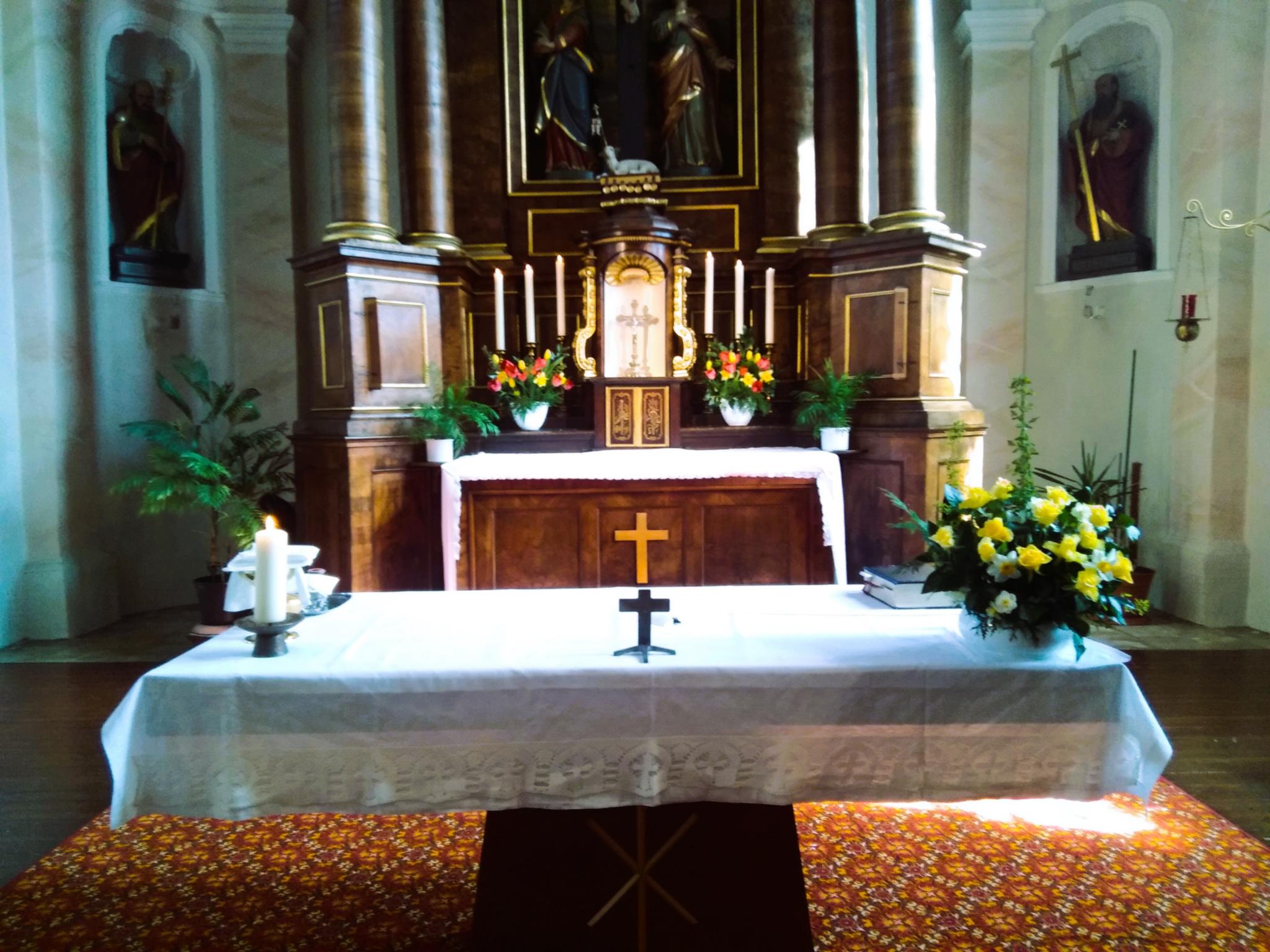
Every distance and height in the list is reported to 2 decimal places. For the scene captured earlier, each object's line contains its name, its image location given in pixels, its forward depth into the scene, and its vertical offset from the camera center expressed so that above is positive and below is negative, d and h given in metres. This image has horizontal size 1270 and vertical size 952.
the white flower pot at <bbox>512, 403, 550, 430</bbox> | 6.32 -0.05
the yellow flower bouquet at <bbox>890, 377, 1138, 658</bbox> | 2.05 -0.38
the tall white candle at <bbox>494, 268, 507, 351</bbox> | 6.22 +0.66
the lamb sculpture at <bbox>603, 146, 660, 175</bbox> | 6.50 +1.78
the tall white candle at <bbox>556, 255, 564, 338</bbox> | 6.34 +0.76
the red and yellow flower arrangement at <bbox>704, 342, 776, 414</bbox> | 6.29 +0.21
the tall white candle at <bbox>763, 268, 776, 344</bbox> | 6.34 +0.67
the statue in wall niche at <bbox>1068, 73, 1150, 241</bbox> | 7.18 +2.02
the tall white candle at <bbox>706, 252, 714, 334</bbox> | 6.15 +0.79
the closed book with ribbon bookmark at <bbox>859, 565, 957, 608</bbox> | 2.67 -0.56
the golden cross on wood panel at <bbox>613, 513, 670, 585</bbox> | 5.32 -0.78
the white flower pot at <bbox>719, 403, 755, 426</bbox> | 6.37 -0.06
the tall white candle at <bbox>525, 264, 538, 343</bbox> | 6.22 +0.73
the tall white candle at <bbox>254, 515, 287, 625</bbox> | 2.13 -0.40
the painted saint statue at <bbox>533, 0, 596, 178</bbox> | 7.13 +2.57
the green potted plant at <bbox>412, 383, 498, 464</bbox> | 5.66 -0.07
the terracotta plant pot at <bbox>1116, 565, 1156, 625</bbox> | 6.41 -1.35
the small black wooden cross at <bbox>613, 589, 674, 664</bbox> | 2.17 -0.51
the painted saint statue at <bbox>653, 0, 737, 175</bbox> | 7.07 +2.55
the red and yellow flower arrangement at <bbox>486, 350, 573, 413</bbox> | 6.28 +0.21
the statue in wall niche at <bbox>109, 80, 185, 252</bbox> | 7.20 +1.98
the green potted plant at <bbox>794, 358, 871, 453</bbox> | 5.83 -0.01
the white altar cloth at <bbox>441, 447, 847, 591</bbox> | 5.26 -0.38
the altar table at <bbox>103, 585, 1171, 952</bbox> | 2.04 -0.75
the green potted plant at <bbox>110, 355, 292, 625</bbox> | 6.14 -0.40
